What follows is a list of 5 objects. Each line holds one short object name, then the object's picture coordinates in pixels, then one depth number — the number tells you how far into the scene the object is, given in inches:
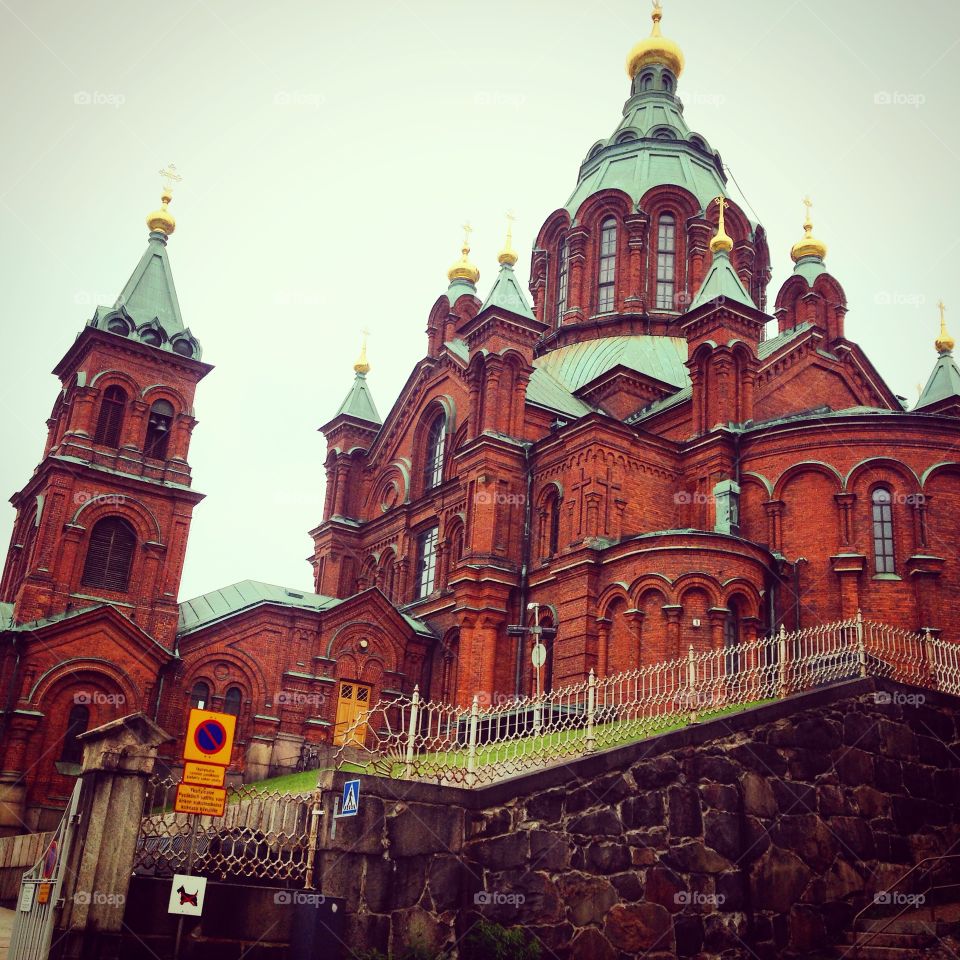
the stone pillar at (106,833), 427.5
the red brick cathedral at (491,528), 1037.2
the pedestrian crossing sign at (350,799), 492.4
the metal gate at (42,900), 431.2
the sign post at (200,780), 453.4
